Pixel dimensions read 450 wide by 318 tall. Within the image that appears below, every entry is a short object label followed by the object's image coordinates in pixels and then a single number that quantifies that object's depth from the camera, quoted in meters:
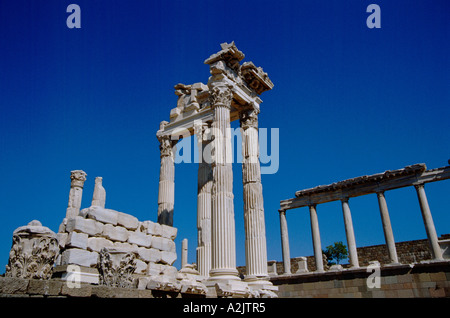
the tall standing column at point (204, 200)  15.26
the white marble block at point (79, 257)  8.41
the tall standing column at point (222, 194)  11.87
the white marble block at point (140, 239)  10.12
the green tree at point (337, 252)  40.97
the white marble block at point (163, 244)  10.79
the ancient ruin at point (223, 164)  12.24
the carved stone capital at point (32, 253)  6.16
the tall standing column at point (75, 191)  20.10
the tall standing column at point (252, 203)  13.71
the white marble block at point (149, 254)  10.12
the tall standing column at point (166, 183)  17.48
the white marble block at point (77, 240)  8.56
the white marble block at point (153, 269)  10.13
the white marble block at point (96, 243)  8.96
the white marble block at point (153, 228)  10.74
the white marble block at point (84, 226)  8.80
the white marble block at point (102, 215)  9.33
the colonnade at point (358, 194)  22.11
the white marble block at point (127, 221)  10.07
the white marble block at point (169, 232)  11.30
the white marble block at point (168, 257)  10.80
